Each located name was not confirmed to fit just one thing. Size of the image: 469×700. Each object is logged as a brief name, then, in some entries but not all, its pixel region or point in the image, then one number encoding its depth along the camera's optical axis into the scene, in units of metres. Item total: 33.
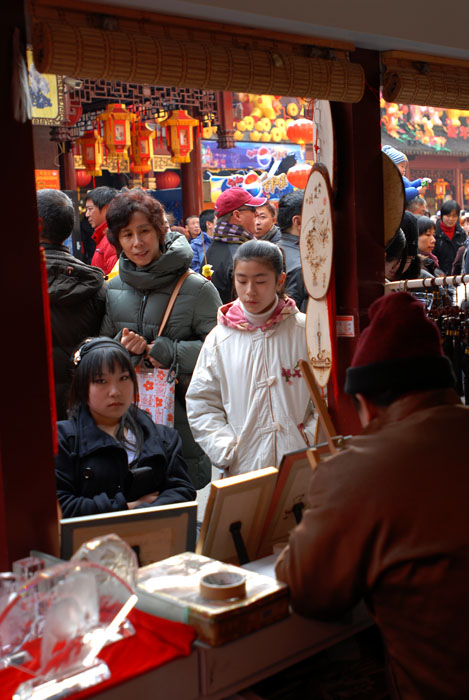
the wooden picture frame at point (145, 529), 1.58
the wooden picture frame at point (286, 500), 1.78
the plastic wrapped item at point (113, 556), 1.39
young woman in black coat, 2.02
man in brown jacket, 1.27
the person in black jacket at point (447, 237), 6.86
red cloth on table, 1.24
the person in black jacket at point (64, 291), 2.63
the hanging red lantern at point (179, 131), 8.38
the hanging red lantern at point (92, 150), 8.88
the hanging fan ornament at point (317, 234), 2.48
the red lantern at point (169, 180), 11.31
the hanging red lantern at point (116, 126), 8.06
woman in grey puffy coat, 2.71
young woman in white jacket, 2.49
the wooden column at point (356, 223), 2.46
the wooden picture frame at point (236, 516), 1.65
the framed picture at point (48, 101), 6.79
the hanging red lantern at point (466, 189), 15.09
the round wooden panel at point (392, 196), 2.54
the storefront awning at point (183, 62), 1.64
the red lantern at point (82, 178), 10.03
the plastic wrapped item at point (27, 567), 1.44
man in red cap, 4.18
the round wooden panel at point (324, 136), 2.47
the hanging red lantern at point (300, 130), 8.38
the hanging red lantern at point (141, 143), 9.14
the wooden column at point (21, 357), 1.58
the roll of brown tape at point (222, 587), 1.39
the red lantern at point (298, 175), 7.04
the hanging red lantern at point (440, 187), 14.62
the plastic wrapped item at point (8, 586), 1.32
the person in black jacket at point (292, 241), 3.73
